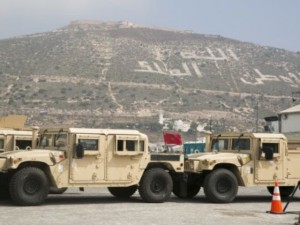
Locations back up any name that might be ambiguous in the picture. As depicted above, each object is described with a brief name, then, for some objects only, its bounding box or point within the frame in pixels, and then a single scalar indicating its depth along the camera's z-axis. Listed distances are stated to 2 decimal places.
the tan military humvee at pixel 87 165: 14.67
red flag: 18.59
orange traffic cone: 14.20
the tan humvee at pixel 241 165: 16.81
